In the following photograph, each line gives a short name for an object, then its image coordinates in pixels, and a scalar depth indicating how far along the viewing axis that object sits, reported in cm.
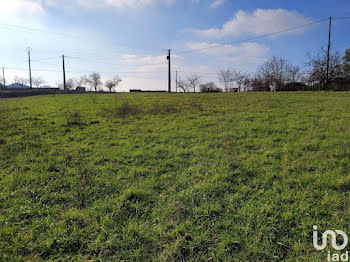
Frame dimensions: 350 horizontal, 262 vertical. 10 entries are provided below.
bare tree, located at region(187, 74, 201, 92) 8281
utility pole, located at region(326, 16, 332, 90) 2780
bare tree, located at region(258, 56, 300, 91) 3900
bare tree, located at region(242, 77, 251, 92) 5624
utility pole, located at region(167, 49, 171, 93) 3876
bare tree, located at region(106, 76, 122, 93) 8587
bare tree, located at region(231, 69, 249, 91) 6475
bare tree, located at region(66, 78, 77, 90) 8224
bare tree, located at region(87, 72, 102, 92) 8512
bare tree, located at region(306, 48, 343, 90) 3306
